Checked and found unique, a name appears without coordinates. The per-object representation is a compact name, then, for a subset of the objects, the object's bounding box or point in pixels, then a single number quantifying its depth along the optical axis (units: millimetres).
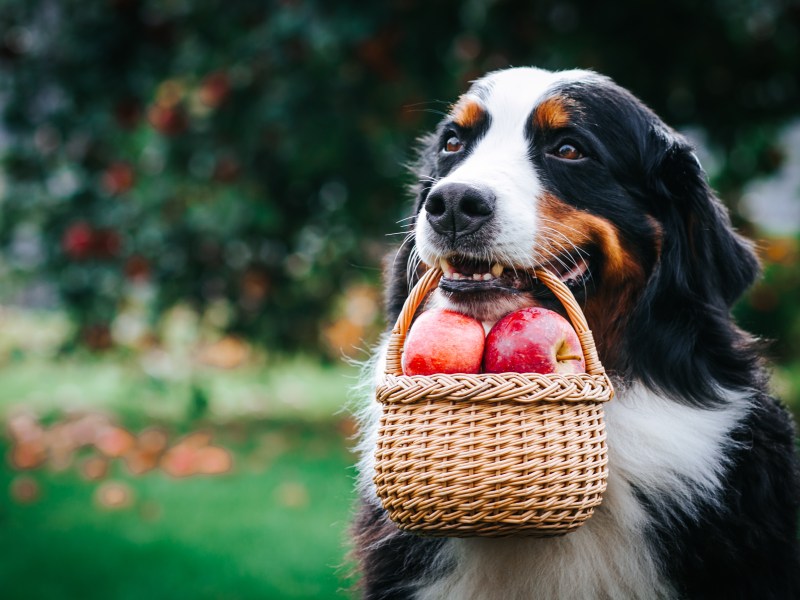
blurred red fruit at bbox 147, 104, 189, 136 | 5719
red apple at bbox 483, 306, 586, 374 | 2162
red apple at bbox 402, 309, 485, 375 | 2172
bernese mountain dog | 2430
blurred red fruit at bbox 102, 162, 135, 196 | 6066
